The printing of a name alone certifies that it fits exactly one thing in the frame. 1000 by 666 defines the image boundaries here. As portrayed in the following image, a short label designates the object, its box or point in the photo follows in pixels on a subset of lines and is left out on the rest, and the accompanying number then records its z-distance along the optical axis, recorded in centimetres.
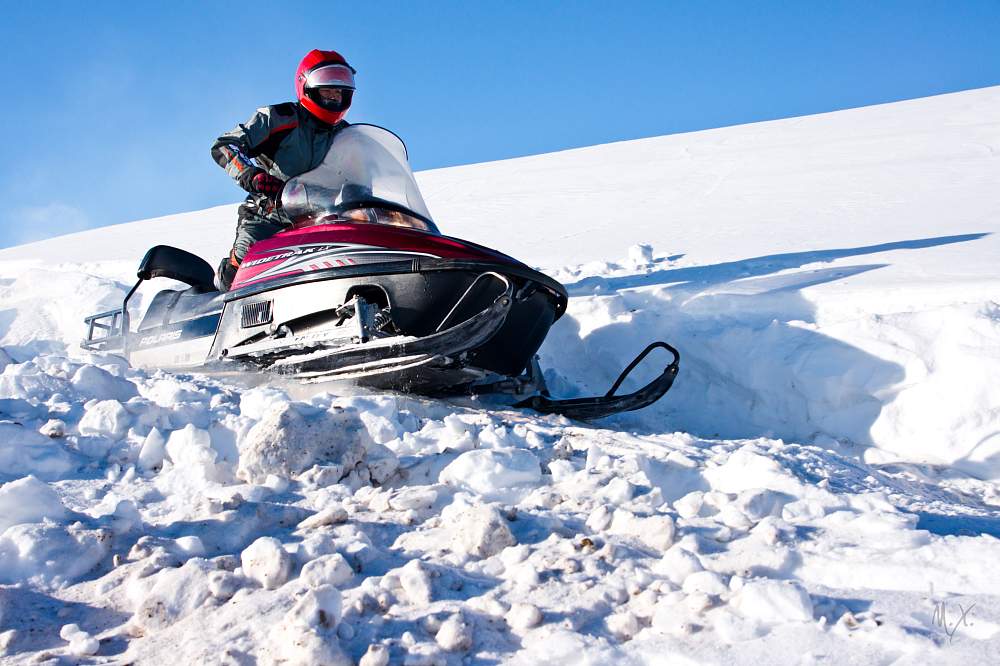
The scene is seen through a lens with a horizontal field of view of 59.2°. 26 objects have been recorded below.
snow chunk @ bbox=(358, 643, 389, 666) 169
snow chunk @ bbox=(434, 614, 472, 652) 179
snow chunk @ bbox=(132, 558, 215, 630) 194
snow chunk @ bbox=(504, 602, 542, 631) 188
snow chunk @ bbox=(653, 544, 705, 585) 206
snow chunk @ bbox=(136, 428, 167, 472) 303
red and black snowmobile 405
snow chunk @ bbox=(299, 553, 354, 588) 208
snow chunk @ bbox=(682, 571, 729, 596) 196
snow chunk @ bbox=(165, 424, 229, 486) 288
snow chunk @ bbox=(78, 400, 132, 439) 324
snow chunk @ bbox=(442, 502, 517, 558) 226
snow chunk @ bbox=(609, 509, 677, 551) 226
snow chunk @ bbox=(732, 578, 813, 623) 183
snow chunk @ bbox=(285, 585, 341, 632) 180
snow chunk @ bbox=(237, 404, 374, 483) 287
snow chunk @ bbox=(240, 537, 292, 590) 208
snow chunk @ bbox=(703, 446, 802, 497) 276
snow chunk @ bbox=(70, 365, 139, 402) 381
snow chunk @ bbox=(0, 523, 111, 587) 214
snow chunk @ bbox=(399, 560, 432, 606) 199
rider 495
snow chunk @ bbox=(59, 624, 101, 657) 183
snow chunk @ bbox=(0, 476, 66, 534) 237
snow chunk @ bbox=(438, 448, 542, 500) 278
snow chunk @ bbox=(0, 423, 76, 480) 291
